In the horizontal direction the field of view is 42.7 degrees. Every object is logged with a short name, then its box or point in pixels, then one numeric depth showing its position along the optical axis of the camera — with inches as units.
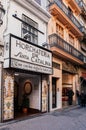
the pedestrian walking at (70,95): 374.0
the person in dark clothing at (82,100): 372.8
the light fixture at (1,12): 210.9
